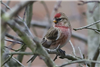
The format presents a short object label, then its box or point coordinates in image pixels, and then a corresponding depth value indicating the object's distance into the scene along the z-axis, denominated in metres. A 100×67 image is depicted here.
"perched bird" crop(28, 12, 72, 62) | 5.39
